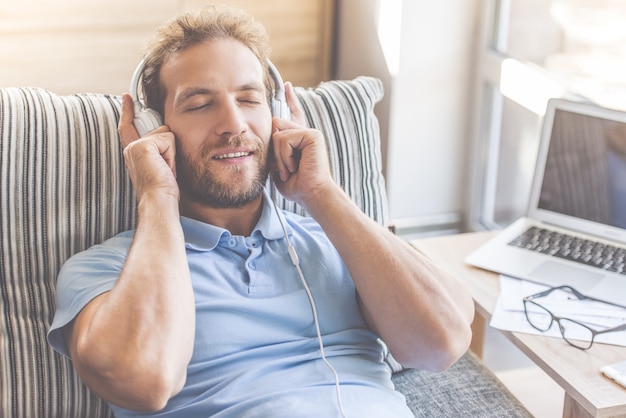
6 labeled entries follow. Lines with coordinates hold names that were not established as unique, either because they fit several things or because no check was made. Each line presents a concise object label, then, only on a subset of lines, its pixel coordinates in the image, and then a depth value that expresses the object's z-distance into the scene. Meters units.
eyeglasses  1.89
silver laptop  2.03
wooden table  1.78
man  1.71
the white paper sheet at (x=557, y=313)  1.91
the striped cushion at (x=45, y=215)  1.87
